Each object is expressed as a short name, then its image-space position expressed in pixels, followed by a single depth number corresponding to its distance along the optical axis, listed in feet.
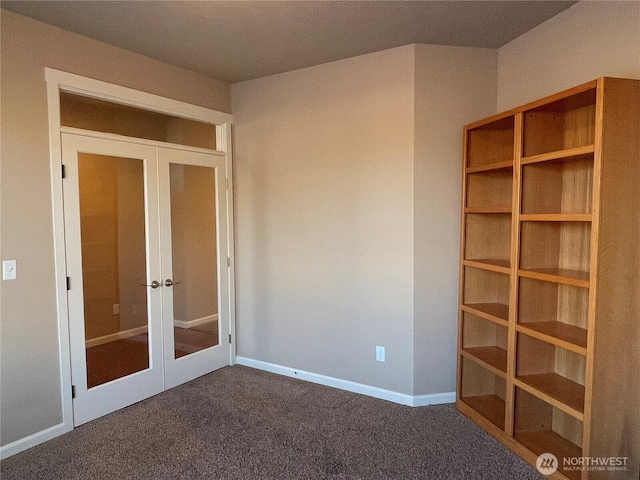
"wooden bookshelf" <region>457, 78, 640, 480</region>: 6.62
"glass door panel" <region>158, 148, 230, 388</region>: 11.29
